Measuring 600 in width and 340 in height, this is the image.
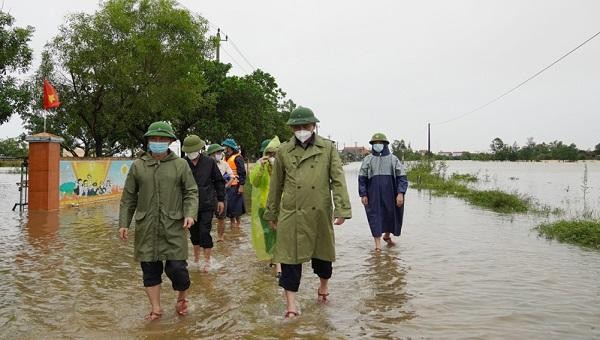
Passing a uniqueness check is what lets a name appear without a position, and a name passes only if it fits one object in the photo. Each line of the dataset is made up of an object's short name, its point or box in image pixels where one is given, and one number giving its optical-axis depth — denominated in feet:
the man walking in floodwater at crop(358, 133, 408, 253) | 26.68
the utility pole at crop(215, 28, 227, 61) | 88.37
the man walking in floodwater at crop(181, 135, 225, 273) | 20.45
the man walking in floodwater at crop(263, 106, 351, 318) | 15.12
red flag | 43.91
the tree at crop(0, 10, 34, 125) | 45.16
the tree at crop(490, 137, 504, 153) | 372.79
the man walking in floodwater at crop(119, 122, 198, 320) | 14.53
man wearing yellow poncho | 20.65
